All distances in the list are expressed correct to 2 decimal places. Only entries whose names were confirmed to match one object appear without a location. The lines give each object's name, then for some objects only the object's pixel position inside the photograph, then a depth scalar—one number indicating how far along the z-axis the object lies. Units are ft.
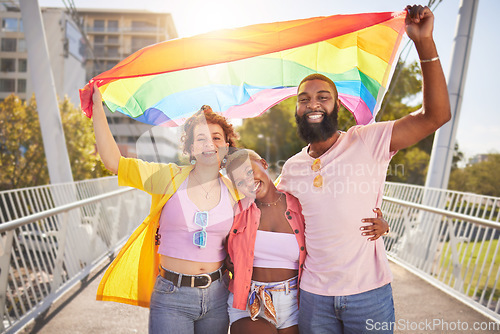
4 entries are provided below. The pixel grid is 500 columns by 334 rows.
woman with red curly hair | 8.80
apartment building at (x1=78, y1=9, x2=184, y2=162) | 269.44
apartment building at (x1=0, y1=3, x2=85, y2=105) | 182.70
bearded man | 7.88
